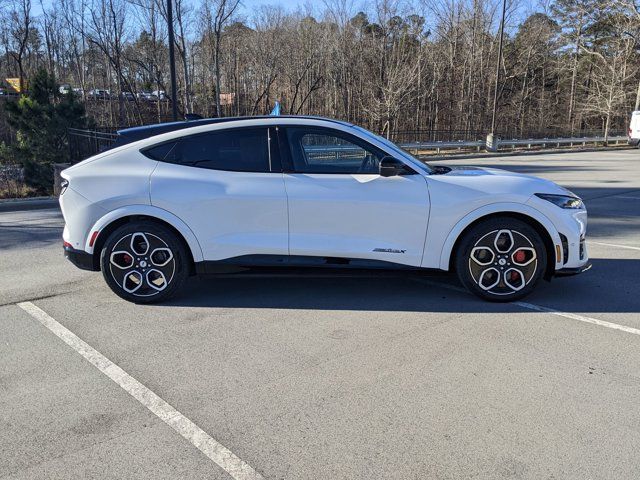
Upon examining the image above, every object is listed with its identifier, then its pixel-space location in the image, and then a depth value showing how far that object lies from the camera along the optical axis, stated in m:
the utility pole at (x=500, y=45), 26.91
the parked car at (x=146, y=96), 45.09
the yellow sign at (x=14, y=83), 52.83
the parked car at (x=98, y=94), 44.25
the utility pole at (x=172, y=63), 13.97
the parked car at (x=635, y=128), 34.97
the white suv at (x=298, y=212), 4.64
